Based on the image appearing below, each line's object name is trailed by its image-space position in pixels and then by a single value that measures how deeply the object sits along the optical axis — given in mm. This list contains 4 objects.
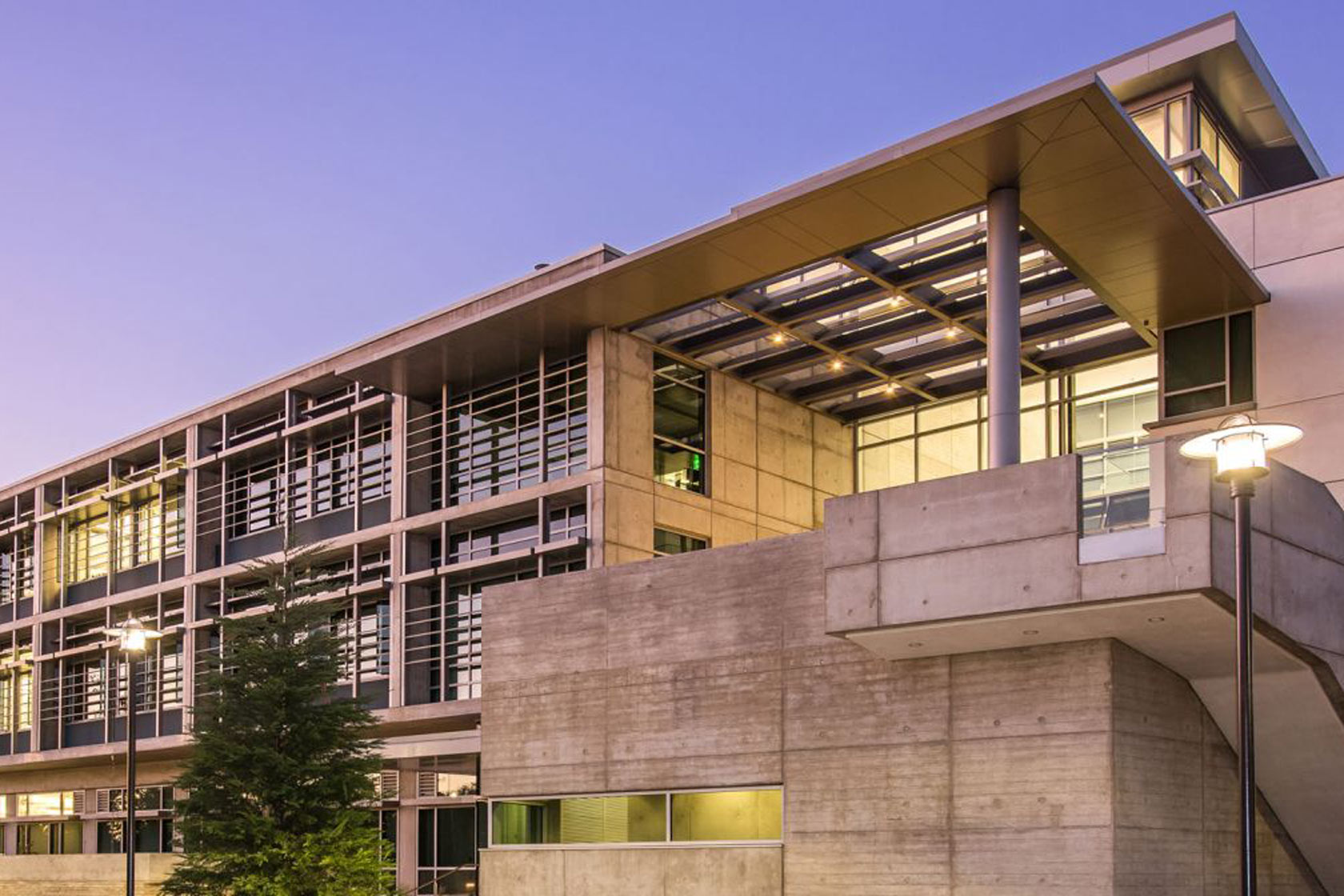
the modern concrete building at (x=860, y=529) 19016
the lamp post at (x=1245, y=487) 12555
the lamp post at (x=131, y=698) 26234
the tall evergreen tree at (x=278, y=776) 27109
